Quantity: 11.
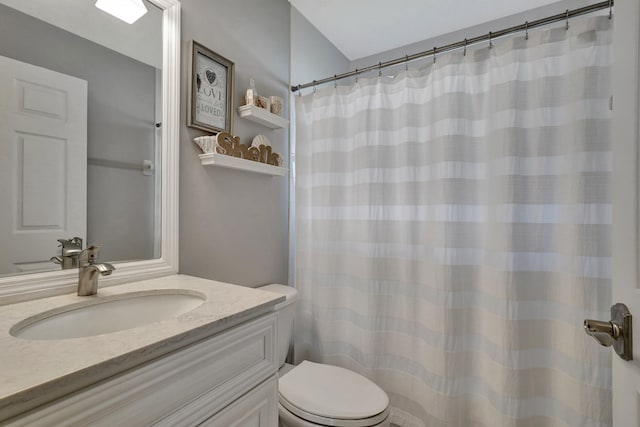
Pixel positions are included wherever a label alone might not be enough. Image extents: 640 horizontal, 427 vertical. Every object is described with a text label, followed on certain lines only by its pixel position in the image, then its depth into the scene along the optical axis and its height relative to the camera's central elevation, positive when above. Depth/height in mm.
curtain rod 1110 +790
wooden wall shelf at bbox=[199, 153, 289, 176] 1289 +236
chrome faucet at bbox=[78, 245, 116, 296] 866 -179
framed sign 1260 +553
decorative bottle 1487 +593
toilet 1098 -740
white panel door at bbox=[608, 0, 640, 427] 546 +39
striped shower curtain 1150 -78
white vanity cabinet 486 -359
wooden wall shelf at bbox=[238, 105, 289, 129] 1478 +507
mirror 851 +212
